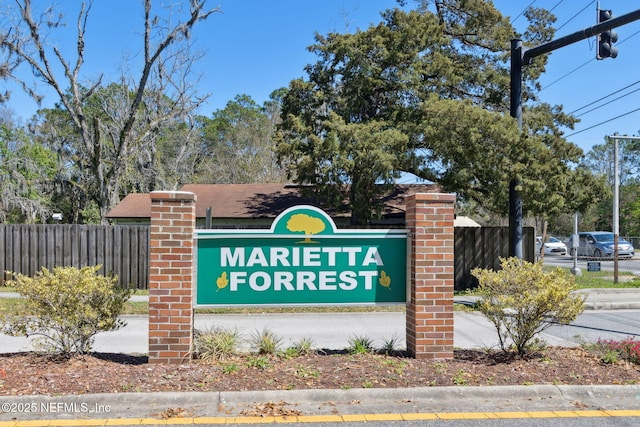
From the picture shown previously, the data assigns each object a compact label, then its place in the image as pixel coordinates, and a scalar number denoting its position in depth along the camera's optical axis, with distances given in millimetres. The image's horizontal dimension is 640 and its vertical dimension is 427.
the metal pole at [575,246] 19594
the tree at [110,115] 22719
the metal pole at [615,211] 18219
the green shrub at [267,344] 6465
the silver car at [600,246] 33781
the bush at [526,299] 6000
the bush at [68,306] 5742
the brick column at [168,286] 5953
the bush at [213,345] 6195
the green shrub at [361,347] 6602
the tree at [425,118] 14453
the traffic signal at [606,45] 9703
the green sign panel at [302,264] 6355
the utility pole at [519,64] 9092
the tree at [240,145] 40781
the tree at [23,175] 29281
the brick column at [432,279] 6281
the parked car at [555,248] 44562
